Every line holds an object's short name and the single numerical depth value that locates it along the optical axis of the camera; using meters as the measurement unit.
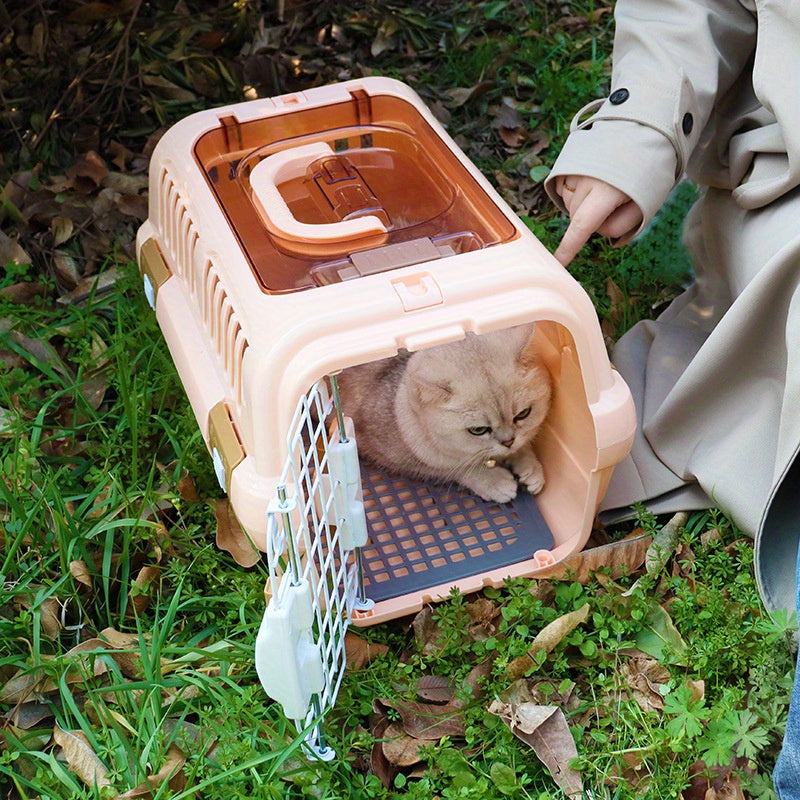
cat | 2.04
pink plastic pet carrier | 1.66
